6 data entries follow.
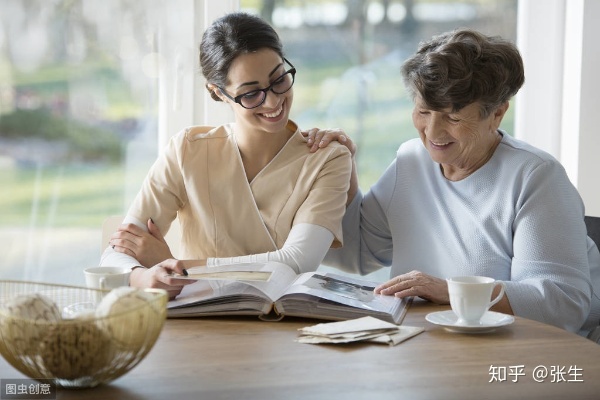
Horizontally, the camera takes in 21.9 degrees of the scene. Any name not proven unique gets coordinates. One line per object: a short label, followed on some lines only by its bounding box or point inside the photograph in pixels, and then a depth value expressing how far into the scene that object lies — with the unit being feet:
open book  7.72
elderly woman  8.35
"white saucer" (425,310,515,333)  7.47
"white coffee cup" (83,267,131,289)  7.59
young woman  8.83
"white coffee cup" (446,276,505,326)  7.48
